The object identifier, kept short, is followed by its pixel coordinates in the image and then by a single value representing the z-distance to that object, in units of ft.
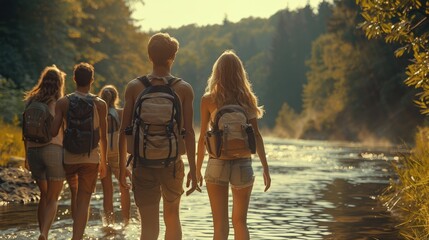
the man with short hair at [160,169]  40.36
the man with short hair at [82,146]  49.96
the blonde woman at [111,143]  65.66
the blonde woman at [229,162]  45.08
